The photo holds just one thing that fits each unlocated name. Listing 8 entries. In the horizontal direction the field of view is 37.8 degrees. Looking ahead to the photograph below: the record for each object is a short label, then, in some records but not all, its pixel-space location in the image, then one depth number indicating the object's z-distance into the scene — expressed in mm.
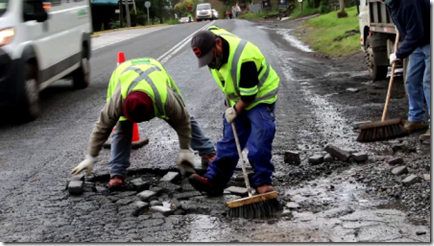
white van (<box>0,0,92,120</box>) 8305
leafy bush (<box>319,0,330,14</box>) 40188
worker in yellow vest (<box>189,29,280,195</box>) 5020
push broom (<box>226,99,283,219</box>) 4922
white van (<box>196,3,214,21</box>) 59219
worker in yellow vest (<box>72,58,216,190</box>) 5062
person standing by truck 6750
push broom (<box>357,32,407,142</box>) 7098
